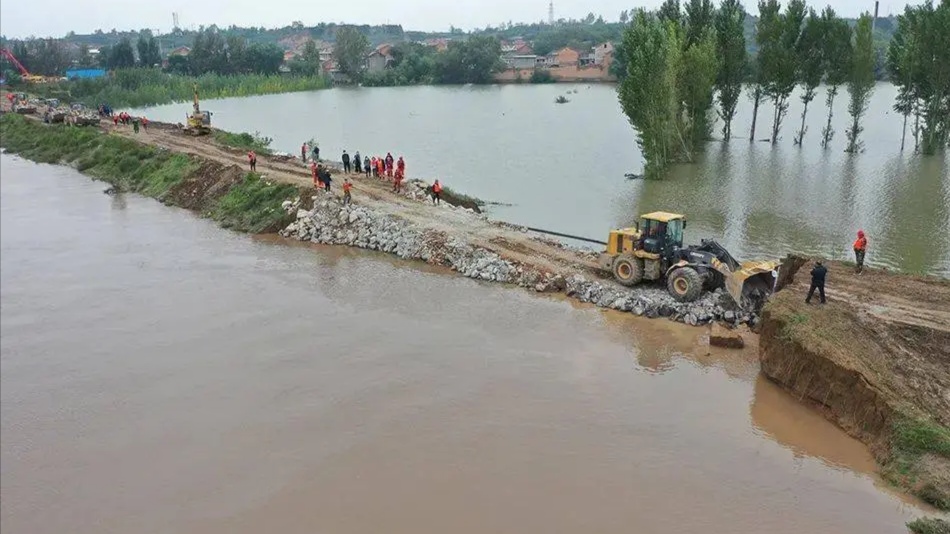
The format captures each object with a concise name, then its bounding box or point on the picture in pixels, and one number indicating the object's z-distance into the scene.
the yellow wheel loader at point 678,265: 17.19
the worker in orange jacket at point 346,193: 26.20
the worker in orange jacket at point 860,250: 17.34
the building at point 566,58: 136.75
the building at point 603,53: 131.98
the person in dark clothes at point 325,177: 27.12
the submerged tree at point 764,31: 44.59
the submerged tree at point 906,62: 41.62
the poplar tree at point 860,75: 44.16
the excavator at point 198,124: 43.72
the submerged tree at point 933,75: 39.72
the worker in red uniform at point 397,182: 28.81
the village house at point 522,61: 144.62
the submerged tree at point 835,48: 44.12
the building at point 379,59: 135.70
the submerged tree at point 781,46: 44.19
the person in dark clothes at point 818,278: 14.78
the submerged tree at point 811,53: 44.09
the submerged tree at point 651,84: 36.41
